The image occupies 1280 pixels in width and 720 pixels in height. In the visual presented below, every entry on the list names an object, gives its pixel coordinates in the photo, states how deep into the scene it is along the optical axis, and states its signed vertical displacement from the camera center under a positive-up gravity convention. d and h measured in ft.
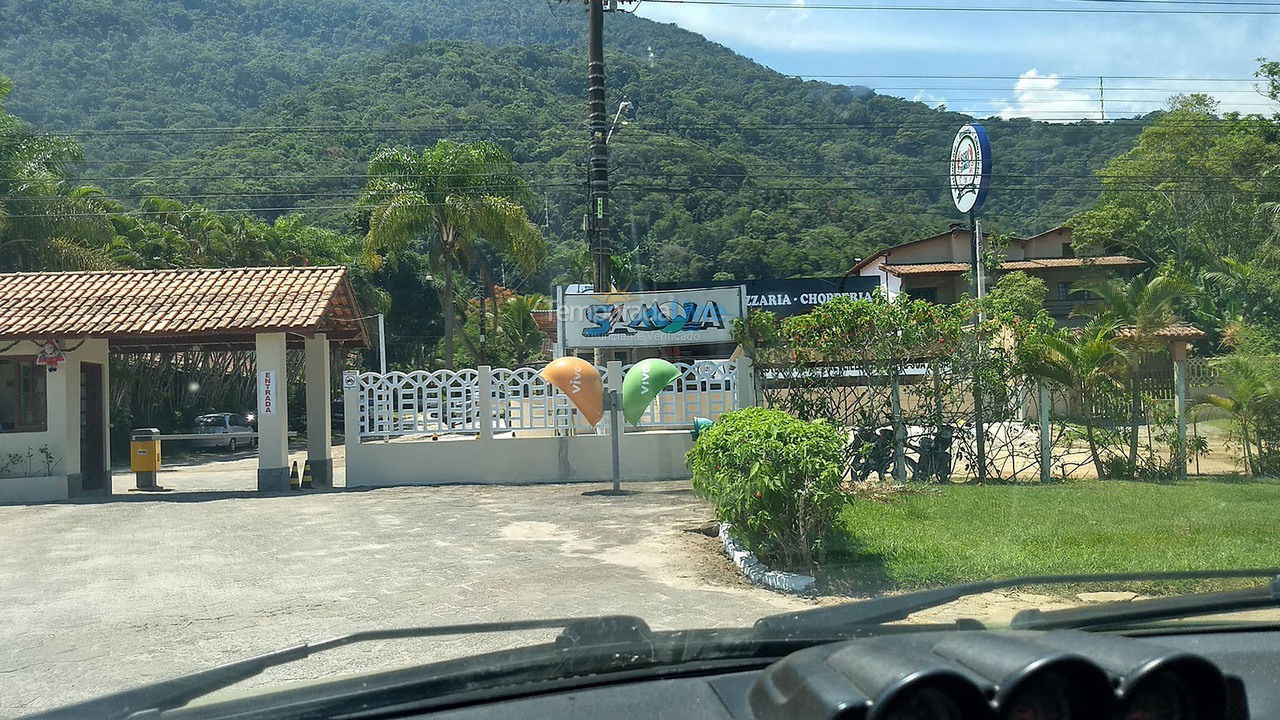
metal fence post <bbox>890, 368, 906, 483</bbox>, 48.26 -2.82
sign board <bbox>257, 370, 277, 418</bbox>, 56.44 +0.00
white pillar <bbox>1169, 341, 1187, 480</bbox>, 47.62 -1.99
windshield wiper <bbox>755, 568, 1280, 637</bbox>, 9.32 -2.17
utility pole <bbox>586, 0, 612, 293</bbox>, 62.13 +13.52
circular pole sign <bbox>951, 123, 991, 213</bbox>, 67.56 +13.28
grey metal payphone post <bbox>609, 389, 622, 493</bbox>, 50.44 -2.29
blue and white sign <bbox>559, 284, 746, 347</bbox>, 61.41 +3.64
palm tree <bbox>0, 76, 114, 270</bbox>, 95.40 +16.86
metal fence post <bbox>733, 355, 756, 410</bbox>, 54.19 -0.16
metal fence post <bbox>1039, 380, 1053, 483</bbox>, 48.62 -3.40
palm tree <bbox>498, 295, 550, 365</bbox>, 158.51 +8.94
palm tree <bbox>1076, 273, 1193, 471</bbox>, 48.06 +2.47
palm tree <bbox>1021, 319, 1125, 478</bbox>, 48.03 +0.24
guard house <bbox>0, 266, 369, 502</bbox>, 55.72 +3.13
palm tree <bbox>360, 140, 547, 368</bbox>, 95.96 +17.09
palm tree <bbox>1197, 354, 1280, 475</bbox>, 46.80 -1.59
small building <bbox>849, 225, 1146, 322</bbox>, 139.64 +13.84
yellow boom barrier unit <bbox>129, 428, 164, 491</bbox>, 62.49 -3.53
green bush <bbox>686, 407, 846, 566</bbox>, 29.04 -2.89
